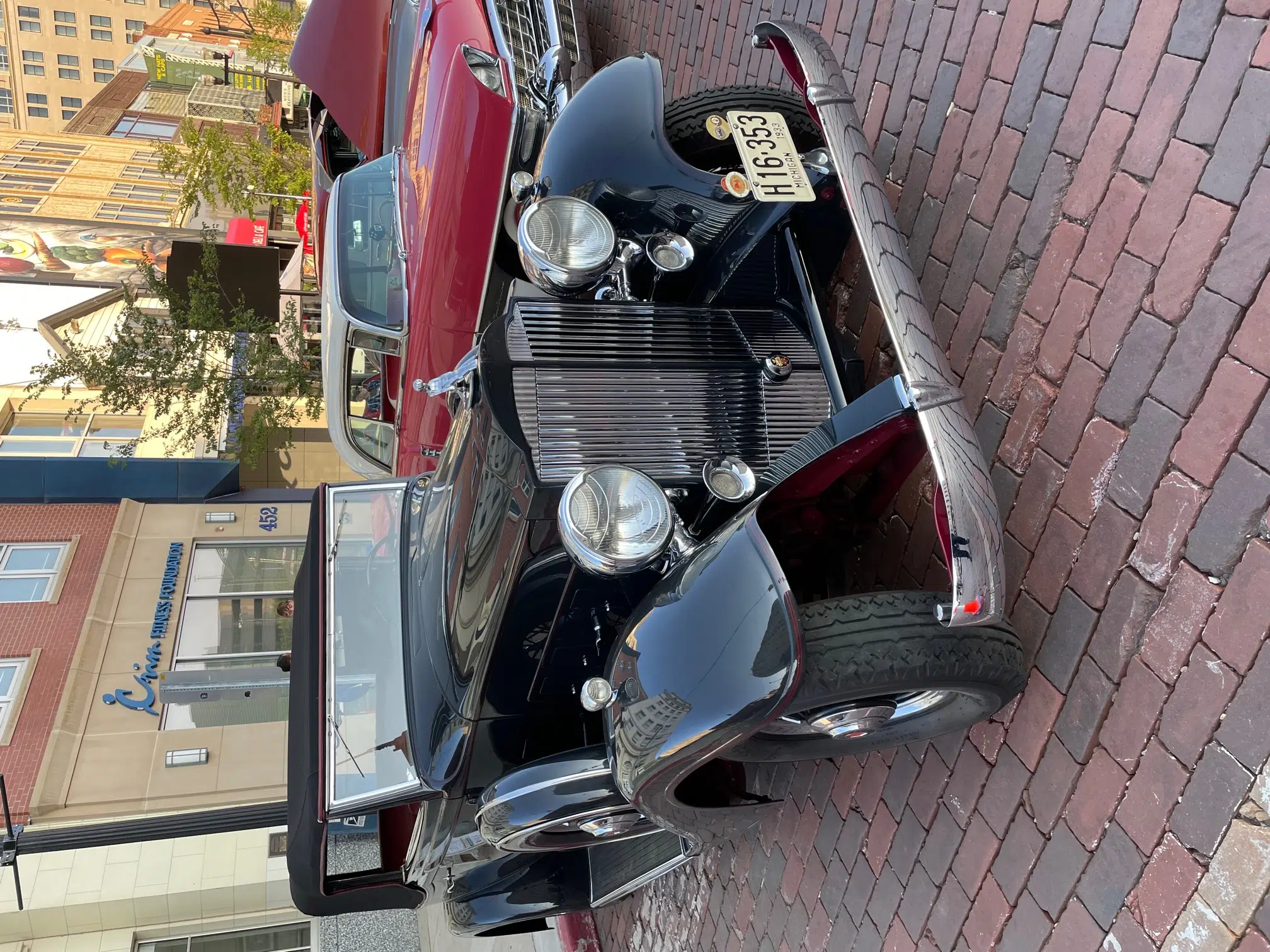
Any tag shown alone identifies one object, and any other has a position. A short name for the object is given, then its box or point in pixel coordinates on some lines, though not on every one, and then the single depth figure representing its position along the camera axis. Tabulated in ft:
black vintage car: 6.82
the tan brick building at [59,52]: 147.95
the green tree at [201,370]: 33.22
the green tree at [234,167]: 51.62
